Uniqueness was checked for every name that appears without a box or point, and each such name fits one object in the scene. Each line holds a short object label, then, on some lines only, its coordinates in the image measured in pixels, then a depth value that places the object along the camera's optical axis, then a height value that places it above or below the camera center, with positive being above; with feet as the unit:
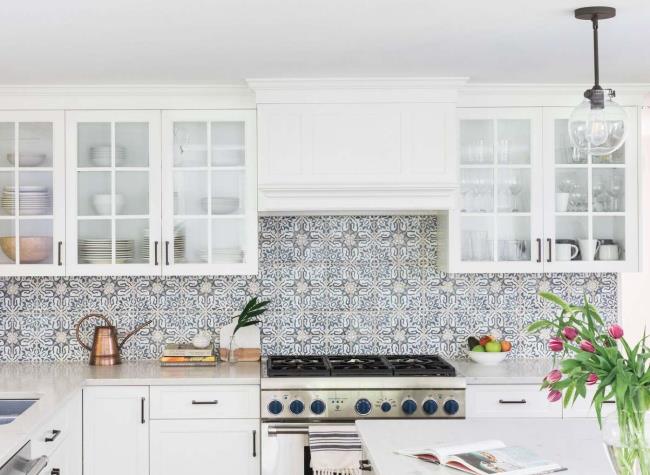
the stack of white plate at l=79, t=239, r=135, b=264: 14.19 -0.16
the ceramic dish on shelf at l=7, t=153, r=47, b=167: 14.16 +1.40
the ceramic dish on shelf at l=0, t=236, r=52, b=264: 14.10 -0.10
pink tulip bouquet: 7.18 -1.25
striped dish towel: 11.80 -3.02
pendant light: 8.79 +1.23
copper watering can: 14.75 -1.87
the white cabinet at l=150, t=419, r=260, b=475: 13.39 -3.27
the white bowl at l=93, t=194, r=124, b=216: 14.20 +0.67
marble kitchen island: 8.30 -2.23
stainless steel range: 13.25 -2.56
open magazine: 8.04 -2.18
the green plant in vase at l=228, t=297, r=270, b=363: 14.73 -1.33
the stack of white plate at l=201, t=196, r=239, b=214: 14.26 +0.58
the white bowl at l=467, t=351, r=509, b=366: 14.52 -2.02
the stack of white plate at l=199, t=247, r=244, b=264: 14.25 -0.29
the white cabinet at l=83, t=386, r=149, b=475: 13.35 -2.97
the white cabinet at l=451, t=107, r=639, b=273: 14.24 +0.70
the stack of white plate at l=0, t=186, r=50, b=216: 14.12 +0.71
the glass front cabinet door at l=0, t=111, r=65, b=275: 14.11 +0.80
